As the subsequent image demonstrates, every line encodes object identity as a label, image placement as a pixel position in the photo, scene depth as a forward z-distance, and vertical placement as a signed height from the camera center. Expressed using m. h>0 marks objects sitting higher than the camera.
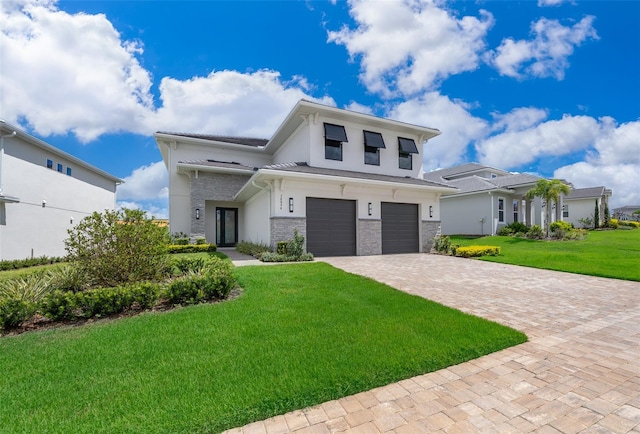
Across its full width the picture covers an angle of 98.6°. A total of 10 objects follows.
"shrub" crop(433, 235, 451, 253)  13.96 -1.14
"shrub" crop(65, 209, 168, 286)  5.70 -0.55
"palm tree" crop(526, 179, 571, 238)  17.45 +2.04
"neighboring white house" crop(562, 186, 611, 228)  28.08 +1.90
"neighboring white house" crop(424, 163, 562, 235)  20.09 +1.21
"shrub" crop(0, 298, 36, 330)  4.17 -1.36
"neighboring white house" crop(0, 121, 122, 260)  12.26 +1.53
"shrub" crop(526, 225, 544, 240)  18.09 -0.76
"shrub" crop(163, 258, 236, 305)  5.21 -1.26
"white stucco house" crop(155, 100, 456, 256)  11.83 +1.64
